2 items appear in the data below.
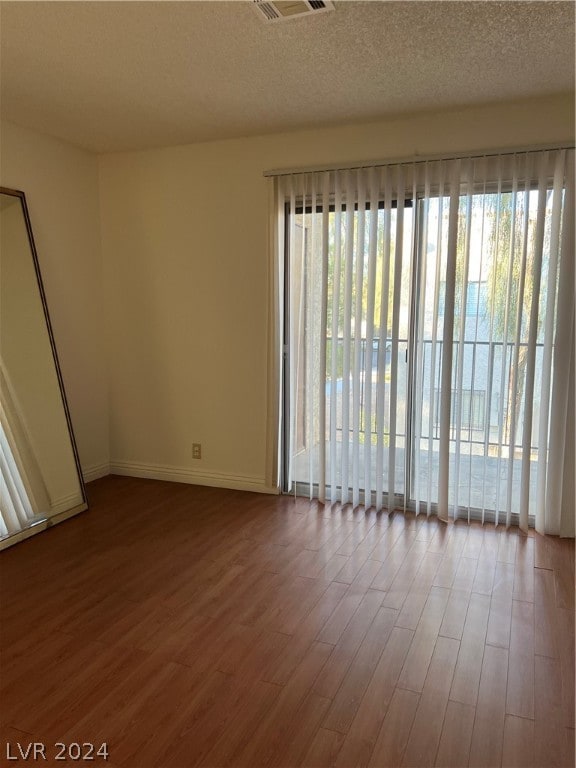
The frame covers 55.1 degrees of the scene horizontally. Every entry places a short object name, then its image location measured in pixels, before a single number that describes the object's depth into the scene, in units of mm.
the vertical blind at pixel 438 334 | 3322
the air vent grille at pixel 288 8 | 2176
